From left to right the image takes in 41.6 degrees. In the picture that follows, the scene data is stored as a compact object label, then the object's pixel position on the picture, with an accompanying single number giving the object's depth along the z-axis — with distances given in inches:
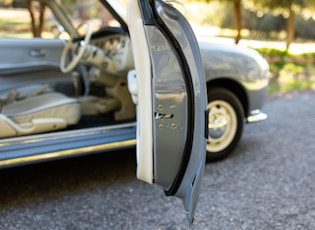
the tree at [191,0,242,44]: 456.2
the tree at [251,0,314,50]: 505.7
